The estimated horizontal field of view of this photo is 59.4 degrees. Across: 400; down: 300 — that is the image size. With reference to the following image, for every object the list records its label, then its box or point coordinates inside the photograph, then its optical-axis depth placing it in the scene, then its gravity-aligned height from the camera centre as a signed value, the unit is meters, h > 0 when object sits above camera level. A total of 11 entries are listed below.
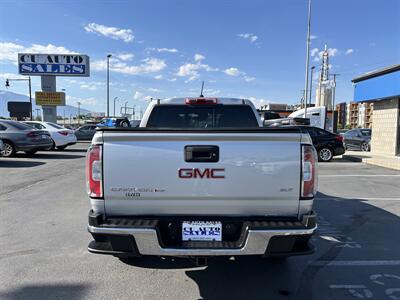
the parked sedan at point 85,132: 29.00 -1.13
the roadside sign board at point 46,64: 32.38 +4.95
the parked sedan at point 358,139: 22.47 -0.93
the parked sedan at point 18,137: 14.52 -0.84
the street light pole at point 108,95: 48.48 +3.33
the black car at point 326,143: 15.51 -0.82
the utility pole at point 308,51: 25.73 +5.35
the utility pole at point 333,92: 56.31 +5.68
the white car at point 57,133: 18.44 -0.80
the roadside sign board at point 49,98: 32.12 +1.80
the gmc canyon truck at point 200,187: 3.09 -0.59
